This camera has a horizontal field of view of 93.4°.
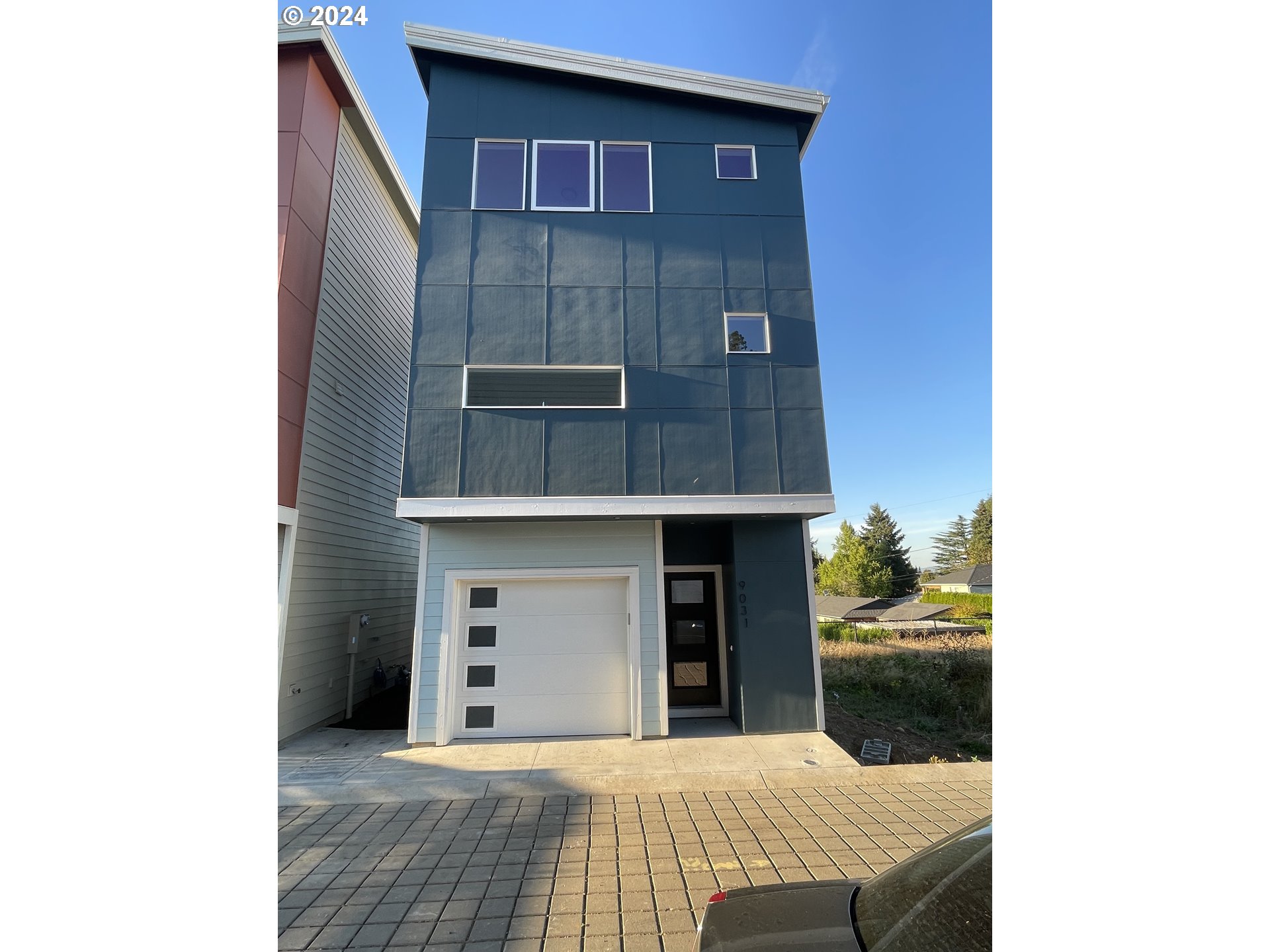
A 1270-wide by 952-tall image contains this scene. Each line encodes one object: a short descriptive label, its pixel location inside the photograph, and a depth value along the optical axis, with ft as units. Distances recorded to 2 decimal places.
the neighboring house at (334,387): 25.75
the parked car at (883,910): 4.75
